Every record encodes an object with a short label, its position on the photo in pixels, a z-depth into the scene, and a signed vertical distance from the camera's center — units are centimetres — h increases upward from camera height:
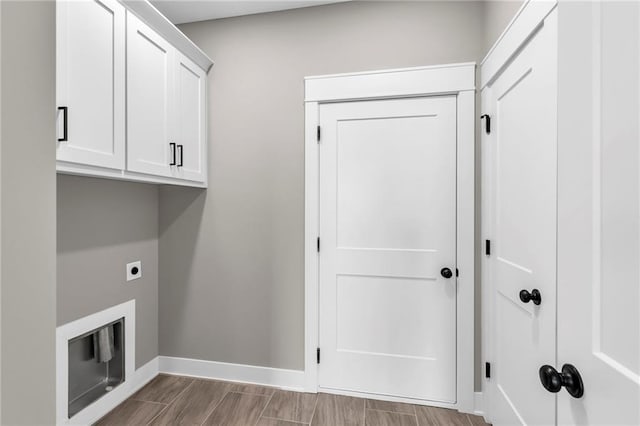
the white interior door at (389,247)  207 -24
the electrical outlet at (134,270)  221 -42
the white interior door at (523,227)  123 -7
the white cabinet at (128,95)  138 +61
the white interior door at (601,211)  59 +0
